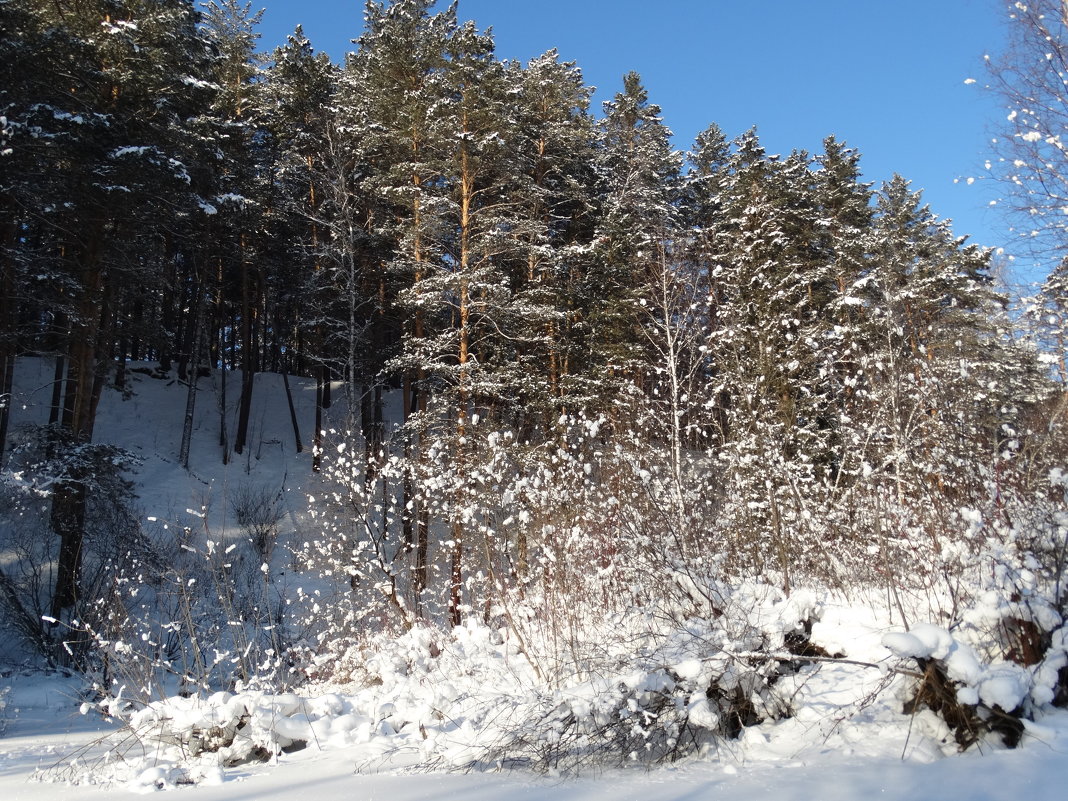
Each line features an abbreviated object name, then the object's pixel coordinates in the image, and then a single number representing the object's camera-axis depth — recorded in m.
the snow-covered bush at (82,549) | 11.38
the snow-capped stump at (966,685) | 3.61
